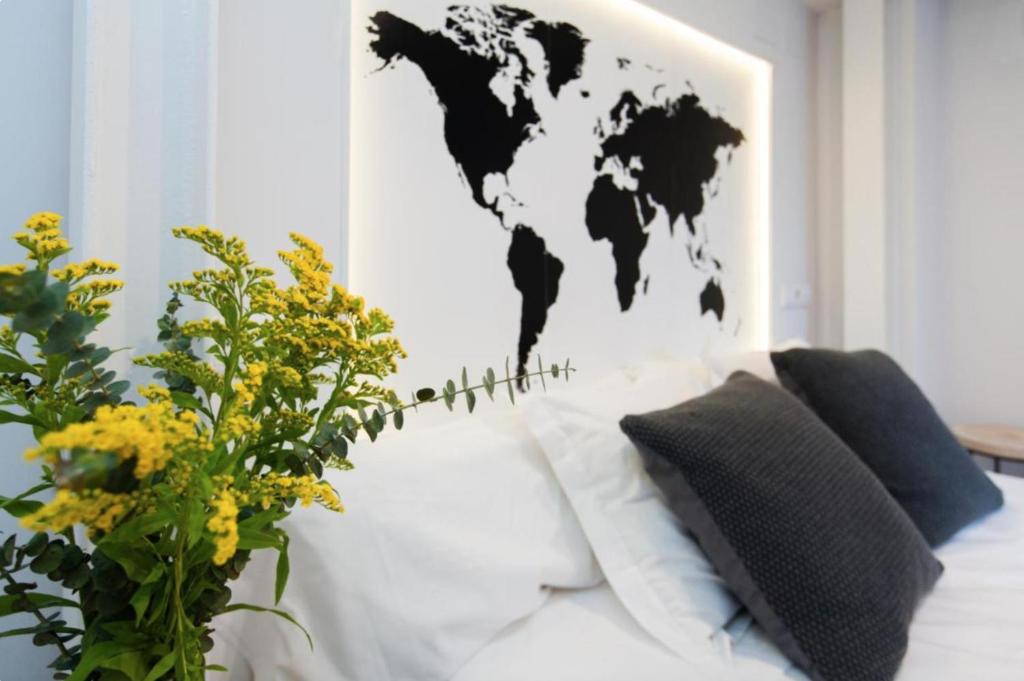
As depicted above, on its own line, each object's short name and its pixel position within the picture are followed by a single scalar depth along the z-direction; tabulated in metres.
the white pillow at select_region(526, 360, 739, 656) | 1.01
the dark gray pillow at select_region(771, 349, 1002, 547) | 1.37
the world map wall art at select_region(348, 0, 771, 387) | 1.30
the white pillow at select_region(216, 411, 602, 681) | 0.90
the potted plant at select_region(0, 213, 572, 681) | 0.47
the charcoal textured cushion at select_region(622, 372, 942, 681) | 0.92
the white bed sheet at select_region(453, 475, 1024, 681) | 0.90
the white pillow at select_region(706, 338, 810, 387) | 1.79
